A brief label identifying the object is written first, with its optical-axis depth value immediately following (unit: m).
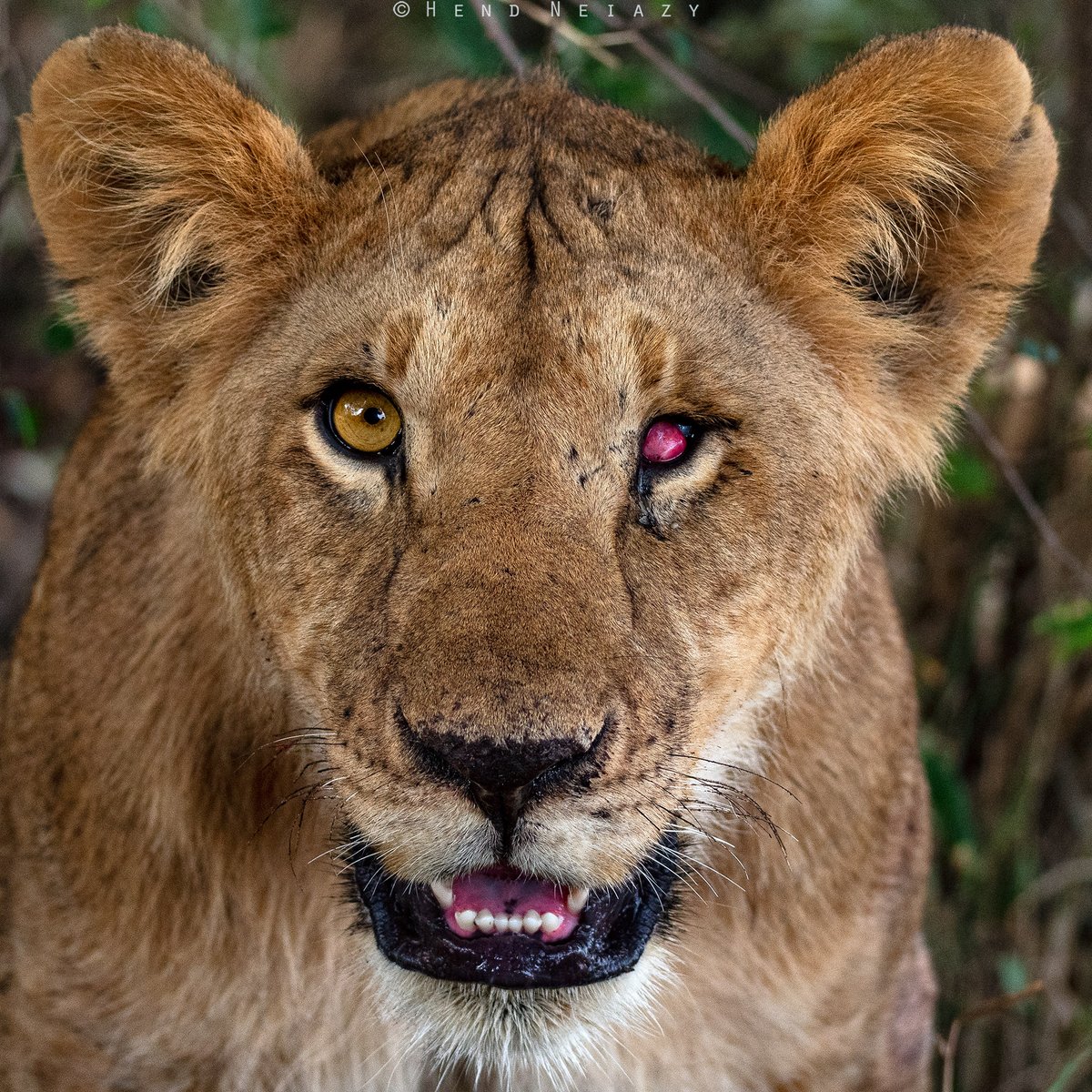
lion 4.61
